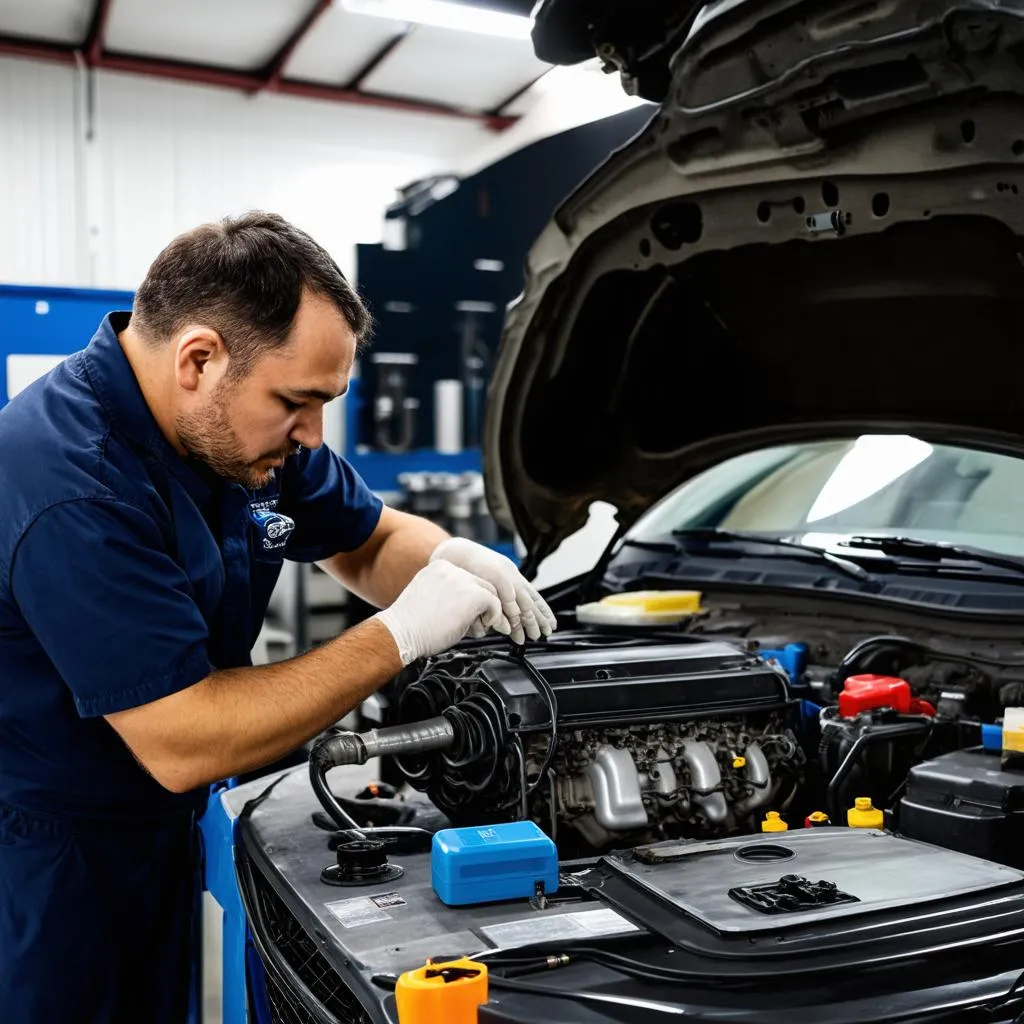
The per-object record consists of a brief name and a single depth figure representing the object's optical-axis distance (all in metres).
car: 1.06
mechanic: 1.32
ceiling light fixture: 5.18
